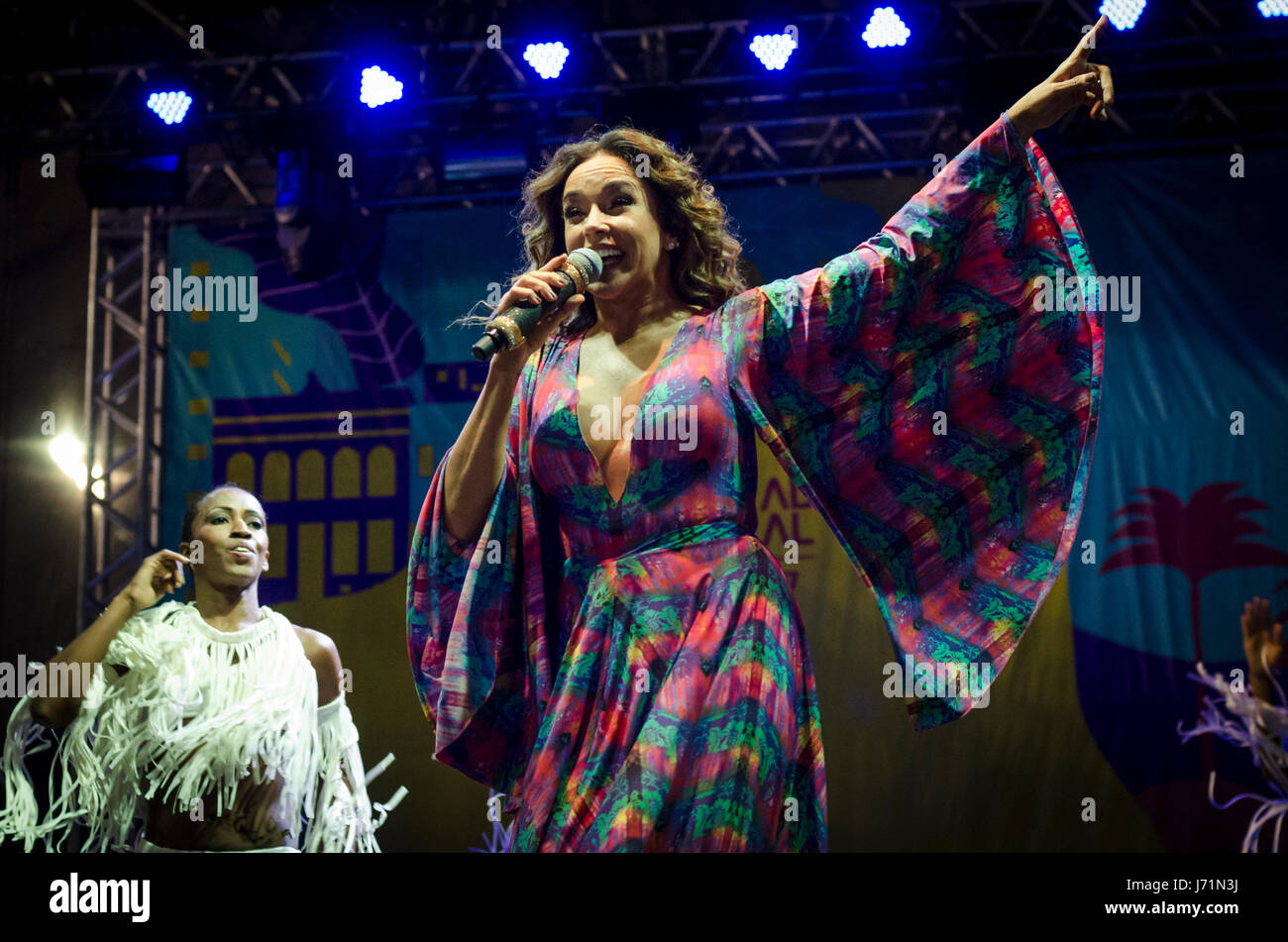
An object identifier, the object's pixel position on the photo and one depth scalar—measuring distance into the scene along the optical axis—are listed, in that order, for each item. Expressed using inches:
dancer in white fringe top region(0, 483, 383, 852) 166.2
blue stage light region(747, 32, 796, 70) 238.8
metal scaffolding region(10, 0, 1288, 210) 232.7
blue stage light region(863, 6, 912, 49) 233.6
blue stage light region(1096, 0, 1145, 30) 227.0
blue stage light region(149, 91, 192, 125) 255.6
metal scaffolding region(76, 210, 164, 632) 260.8
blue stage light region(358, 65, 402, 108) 246.2
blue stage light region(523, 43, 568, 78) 241.9
